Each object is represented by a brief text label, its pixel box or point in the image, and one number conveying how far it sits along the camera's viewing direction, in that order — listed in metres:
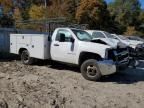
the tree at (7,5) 17.25
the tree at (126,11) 22.51
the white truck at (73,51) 4.23
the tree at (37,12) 14.06
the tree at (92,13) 17.08
